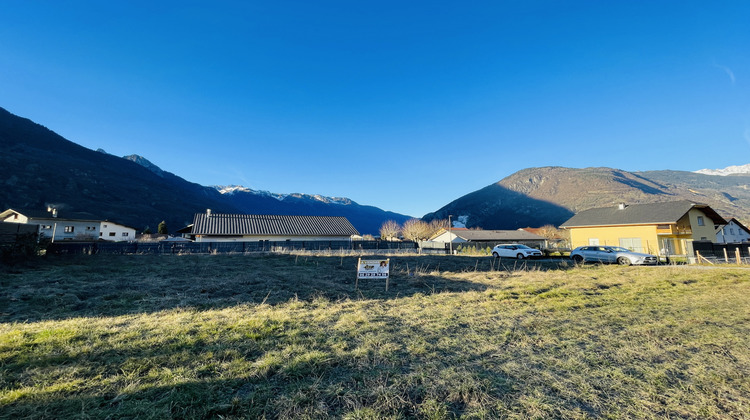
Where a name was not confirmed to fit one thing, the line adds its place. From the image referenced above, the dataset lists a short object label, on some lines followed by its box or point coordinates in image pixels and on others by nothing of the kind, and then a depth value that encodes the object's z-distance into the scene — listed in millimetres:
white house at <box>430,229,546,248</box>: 56750
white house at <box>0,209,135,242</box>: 47781
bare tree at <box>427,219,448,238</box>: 84062
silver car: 20892
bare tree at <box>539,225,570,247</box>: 75938
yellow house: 31266
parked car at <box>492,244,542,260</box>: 27219
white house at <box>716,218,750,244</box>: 46625
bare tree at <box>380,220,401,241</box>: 81375
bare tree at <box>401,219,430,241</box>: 78138
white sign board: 11305
